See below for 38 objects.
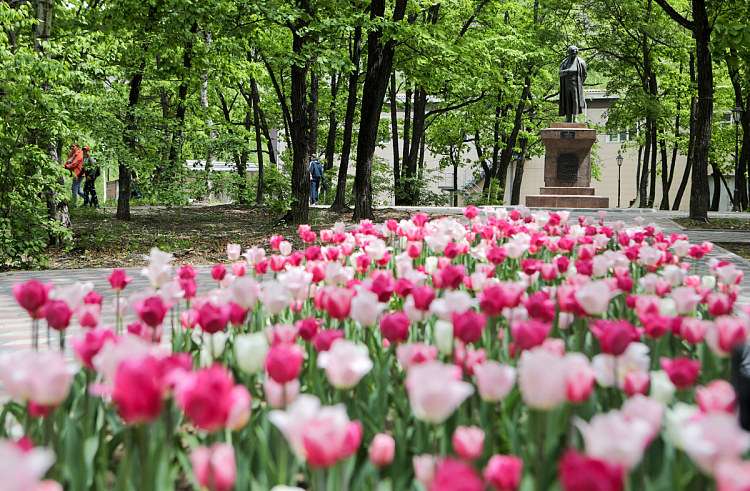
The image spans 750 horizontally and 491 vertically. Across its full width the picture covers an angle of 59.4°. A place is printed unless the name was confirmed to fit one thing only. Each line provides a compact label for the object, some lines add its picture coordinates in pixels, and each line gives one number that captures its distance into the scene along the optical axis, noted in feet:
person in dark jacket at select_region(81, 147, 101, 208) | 69.31
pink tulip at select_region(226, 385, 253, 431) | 4.18
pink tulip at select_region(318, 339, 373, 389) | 5.39
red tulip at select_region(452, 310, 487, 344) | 6.25
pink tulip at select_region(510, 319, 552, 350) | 6.21
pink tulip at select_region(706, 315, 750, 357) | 6.30
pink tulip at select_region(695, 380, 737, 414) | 4.78
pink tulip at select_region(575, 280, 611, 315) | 7.42
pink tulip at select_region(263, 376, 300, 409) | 5.35
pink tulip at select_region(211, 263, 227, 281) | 10.59
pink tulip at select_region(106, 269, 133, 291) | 9.53
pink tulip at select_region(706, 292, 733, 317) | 8.06
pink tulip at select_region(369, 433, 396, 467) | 4.75
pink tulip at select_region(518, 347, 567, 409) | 4.50
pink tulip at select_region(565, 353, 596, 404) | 4.86
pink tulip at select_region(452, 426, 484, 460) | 4.51
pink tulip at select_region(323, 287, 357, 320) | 7.56
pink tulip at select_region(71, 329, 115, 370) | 6.14
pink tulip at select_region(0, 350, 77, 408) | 4.84
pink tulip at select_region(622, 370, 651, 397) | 5.43
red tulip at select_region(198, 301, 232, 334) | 7.19
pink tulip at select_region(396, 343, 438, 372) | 5.99
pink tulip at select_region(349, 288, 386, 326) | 7.37
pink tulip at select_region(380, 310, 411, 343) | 6.84
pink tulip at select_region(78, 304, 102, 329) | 7.68
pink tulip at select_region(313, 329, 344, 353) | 6.46
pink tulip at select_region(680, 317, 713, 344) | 6.93
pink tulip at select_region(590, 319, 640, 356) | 5.90
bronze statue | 74.59
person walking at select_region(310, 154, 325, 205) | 80.38
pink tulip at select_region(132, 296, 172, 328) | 7.36
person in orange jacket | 53.83
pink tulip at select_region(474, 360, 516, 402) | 5.04
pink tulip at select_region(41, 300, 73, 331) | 7.30
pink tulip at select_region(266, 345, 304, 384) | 5.15
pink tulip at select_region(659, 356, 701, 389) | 5.47
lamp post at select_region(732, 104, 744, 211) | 84.53
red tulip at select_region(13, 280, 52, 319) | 7.63
